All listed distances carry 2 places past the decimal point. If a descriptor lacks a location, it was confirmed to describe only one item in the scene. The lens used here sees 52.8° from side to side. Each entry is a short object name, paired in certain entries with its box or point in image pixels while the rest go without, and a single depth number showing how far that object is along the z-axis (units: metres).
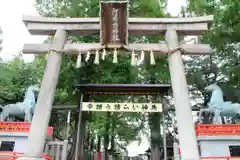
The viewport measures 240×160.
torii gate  7.45
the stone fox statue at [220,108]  8.84
